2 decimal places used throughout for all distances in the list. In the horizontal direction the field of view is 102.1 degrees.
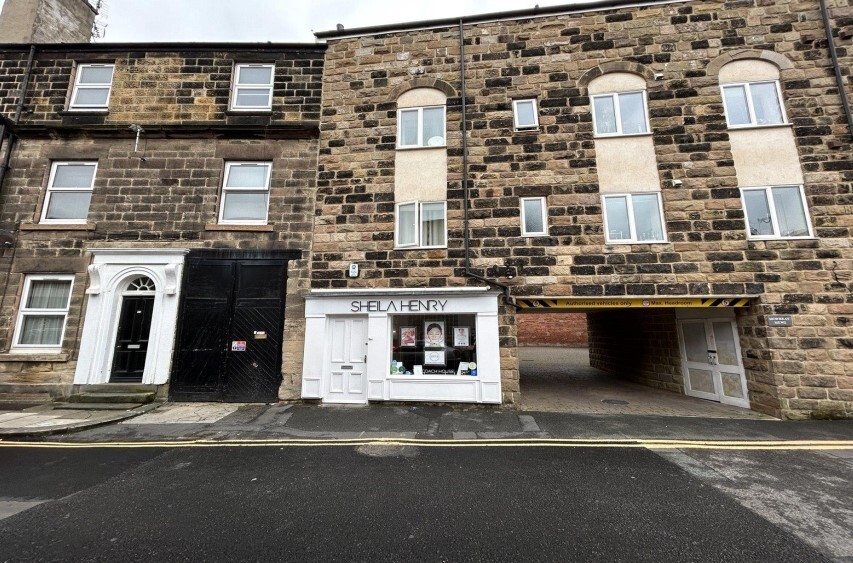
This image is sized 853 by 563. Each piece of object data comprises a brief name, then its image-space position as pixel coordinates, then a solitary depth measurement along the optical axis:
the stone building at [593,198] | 7.94
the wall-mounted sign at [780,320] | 7.64
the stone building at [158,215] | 8.68
